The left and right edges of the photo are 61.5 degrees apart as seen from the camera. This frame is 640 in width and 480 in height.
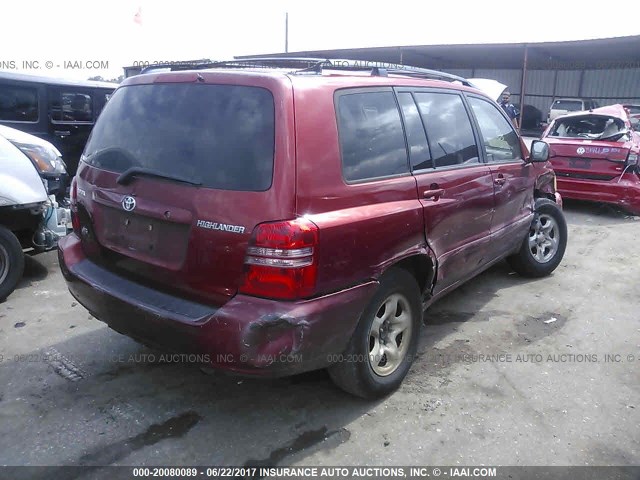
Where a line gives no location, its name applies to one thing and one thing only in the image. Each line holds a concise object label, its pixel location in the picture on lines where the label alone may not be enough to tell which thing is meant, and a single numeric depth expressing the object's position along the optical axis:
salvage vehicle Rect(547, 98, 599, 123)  23.20
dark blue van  7.46
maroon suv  2.46
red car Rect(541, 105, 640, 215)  8.05
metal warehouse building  24.89
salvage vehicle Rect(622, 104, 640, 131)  17.02
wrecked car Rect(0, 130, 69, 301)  4.65
